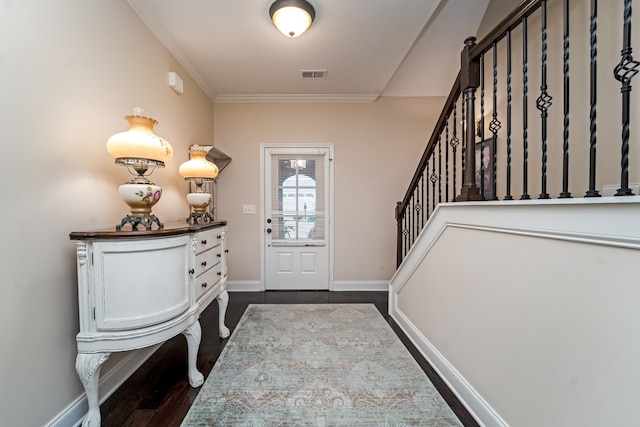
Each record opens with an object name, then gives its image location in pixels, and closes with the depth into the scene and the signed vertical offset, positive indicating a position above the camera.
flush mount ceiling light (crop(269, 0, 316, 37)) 1.98 +1.47
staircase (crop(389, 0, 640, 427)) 0.87 -0.24
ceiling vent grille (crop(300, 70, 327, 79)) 3.09 +1.58
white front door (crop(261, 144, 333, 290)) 3.84 -0.12
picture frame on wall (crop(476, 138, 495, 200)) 3.12 +0.57
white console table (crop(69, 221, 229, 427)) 1.35 -0.44
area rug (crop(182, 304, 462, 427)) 1.52 -1.15
